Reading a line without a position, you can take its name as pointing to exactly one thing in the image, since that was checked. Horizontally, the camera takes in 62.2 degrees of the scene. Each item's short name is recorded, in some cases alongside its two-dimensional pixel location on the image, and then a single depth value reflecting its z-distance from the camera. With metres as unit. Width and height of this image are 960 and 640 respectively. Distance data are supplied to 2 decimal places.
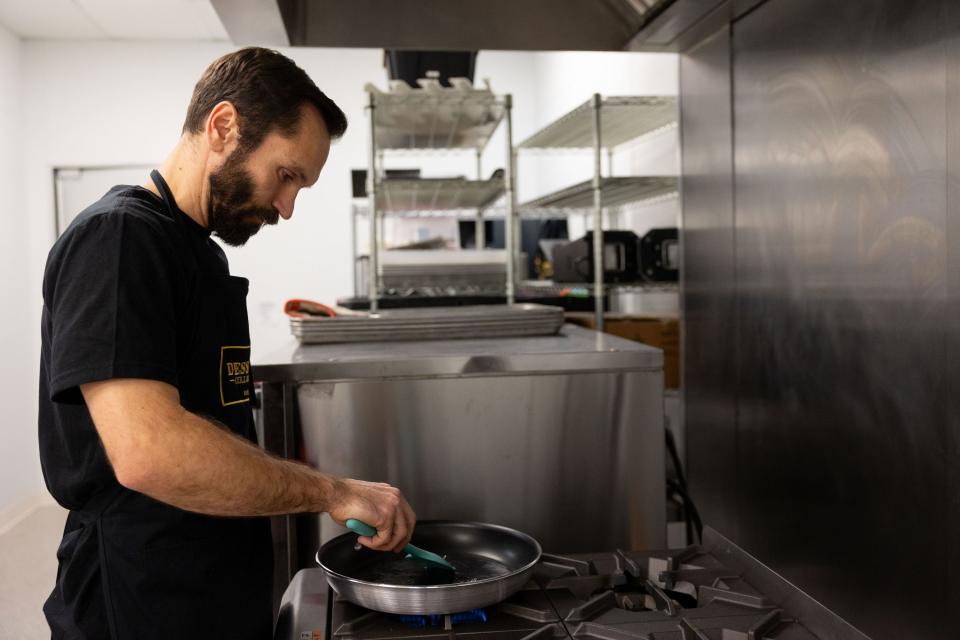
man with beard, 0.81
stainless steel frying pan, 0.84
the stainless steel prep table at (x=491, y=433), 1.32
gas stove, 0.82
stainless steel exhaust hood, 1.13
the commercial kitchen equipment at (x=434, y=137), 2.52
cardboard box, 2.26
